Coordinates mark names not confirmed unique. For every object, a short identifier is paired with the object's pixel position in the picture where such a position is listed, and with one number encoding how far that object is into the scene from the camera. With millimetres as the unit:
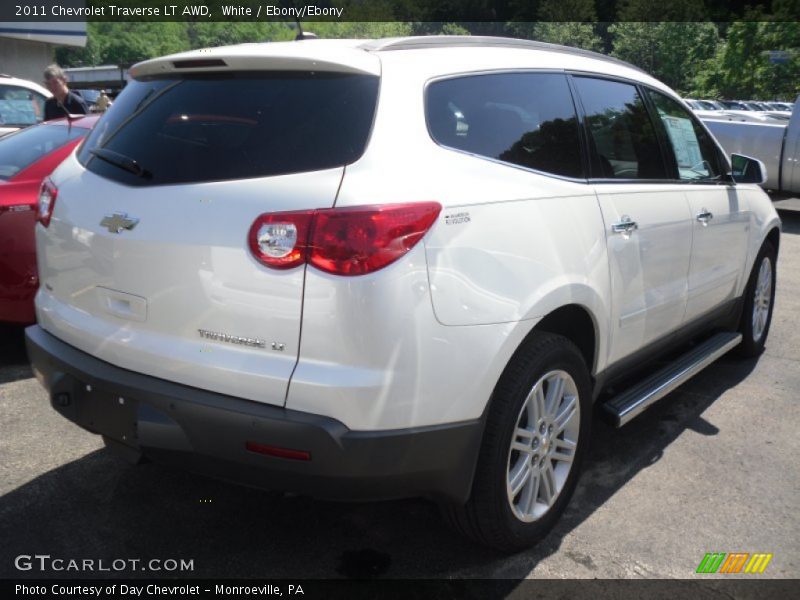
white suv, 2199
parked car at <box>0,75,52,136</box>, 8727
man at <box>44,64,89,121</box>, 7629
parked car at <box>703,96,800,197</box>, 11828
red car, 4426
